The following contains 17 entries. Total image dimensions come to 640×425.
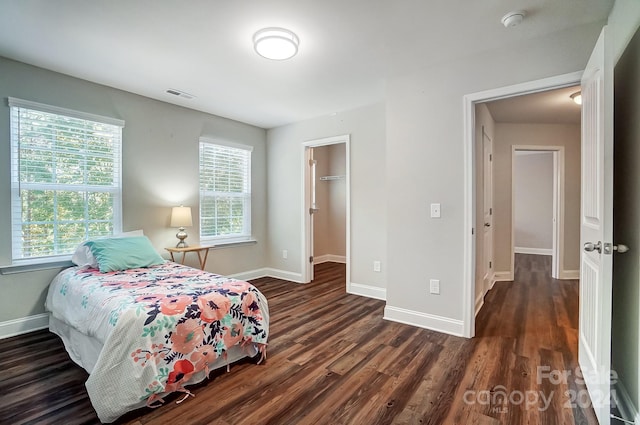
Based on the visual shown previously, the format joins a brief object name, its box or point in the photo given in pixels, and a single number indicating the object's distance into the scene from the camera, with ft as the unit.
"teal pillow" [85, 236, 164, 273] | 9.26
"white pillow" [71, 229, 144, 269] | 9.46
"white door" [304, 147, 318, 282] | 15.69
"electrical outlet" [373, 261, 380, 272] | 13.23
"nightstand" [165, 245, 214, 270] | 12.33
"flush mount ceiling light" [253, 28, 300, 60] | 7.53
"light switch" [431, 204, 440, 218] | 9.53
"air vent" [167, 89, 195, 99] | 11.61
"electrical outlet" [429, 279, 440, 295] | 9.58
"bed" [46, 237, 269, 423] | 5.76
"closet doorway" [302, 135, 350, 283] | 21.34
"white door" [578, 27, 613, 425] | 5.14
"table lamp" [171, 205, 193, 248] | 12.41
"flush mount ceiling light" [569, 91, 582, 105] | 11.36
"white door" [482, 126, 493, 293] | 12.91
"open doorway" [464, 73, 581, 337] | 8.82
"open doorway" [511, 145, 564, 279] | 24.20
